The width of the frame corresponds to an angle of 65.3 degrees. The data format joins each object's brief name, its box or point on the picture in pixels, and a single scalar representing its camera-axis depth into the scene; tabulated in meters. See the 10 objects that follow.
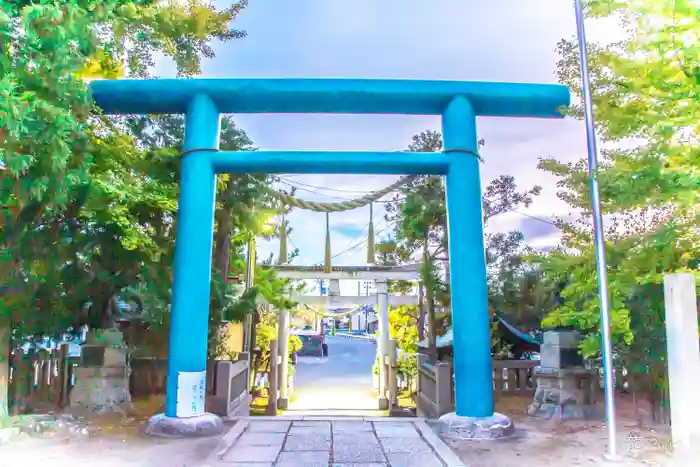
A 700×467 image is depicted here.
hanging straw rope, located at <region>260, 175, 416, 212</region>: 9.70
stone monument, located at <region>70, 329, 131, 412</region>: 7.17
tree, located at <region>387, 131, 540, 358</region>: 9.95
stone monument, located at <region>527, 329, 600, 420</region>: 7.45
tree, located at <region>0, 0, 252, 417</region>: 5.19
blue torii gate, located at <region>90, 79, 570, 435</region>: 6.62
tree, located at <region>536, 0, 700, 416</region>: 5.05
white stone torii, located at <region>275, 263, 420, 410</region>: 15.13
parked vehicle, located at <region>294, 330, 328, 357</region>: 34.00
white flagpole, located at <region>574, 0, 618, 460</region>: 5.27
